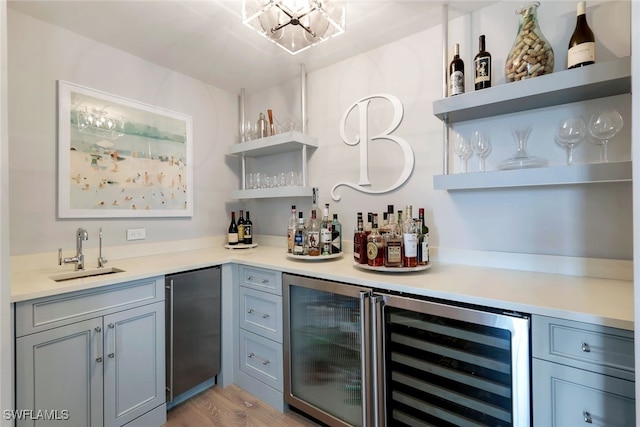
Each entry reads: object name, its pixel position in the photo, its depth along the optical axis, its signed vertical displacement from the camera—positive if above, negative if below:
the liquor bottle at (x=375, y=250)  1.57 -0.19
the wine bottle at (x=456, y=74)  1.56 +0.78
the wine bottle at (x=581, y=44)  1.23 +0.75
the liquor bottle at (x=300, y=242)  1.96 -0.18
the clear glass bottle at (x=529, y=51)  1.35 +0.79
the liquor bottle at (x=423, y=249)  1.55 -0.19
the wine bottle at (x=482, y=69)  1.47 +0.76
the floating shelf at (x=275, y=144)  2.22 +0.60
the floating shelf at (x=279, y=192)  2.25 +0.20
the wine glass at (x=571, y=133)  1.34 +0.38
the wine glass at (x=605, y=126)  1.25 +0.39
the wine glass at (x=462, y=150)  1.64 +0.37
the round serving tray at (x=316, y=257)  1.89 -0.28
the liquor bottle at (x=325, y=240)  1.94 -0.17
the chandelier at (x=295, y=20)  1.40 +1.04
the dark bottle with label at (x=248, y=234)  2.63 -0.16
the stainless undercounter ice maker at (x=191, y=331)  1.71 -0.73
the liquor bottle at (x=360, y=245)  1.64 -0.17
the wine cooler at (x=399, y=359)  1.11 -0.67
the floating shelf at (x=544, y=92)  1.16 +0.56
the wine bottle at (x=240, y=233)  2.64 -0.16
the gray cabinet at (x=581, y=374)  0.89 -0.53
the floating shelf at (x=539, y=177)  1.14 +0.17
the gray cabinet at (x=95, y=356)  1.23 -0.67
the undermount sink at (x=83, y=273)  1.61 -0.33
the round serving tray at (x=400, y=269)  1.50 -0.29
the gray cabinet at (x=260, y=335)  1.78 -0.78
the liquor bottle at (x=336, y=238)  1.97 -0.16
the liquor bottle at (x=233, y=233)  2.62 -0.15
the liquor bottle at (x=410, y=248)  1.51 -0.18
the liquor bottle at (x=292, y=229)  2.03 -0.09
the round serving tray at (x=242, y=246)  2.52 -0.26
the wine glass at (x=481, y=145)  1.59 +0.39
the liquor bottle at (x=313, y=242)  1.92 -0.18
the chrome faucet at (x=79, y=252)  1.69 -0.20
